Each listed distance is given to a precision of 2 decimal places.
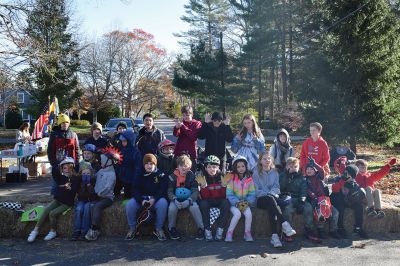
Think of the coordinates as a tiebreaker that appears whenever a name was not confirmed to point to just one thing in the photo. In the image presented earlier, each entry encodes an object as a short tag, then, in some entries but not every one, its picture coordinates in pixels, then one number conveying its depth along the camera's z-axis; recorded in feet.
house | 116.37
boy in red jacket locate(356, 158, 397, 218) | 20.51
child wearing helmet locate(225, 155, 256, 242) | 19.49
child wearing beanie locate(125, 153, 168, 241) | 19.63
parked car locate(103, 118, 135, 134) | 74.06
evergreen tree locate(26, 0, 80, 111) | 47.47
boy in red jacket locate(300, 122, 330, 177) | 23.30
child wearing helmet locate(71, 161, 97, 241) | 19.62
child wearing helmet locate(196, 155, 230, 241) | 19.51
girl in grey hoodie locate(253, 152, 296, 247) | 18.92
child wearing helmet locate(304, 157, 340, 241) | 19.69
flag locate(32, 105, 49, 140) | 47.81
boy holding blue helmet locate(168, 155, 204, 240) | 19.74
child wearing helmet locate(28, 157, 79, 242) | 19.74
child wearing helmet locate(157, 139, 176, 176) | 22.68
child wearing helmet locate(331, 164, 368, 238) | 20.20
